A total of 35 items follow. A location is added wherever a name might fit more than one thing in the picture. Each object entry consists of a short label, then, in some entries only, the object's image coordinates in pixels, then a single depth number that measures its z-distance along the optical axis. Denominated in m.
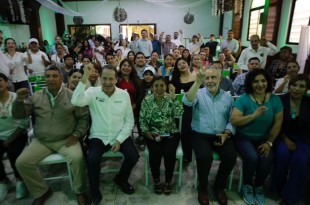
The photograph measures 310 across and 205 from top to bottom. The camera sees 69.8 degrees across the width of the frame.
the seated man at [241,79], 2.85
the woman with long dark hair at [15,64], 3.27
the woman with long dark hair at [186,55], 4.46
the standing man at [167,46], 6.25
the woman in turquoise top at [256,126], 1.88
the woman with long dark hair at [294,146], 1.81
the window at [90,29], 10.34
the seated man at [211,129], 1.88
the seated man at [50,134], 1.85
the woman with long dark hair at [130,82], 2.72
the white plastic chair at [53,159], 1.88
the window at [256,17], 6.23
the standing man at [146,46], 6.11
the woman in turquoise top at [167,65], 3.65
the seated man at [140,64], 3.44
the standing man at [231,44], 6.01
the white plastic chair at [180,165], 1.98
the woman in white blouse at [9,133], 1.99
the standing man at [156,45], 6.61
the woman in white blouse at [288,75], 2.61
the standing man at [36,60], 3.75
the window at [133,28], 10.30
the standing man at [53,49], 5.85
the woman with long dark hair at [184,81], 2.39
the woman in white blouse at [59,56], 4.30
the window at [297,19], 4.19
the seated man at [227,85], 2.86
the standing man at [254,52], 3.89
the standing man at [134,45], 6.29
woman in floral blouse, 2.01
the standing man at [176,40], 7.49
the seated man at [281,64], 3.39
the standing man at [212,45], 7.11
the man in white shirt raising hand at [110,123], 1.95
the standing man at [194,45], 6.72
